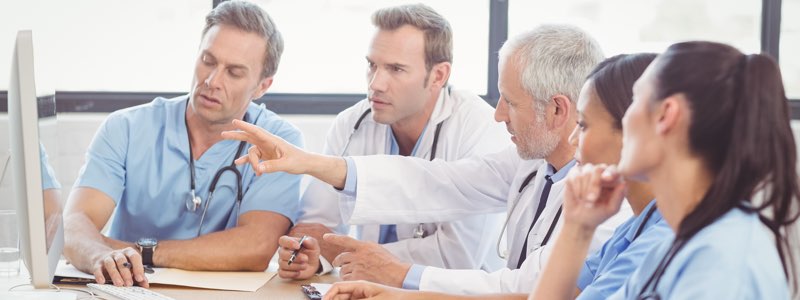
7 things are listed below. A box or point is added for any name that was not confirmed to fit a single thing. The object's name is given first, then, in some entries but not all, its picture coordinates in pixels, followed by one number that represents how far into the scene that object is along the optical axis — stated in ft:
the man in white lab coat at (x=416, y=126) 9.49
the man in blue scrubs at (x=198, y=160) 9.18
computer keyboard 7.58
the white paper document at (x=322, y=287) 7.92
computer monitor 6.68
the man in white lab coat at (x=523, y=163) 7.83
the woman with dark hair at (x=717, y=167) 5.41
